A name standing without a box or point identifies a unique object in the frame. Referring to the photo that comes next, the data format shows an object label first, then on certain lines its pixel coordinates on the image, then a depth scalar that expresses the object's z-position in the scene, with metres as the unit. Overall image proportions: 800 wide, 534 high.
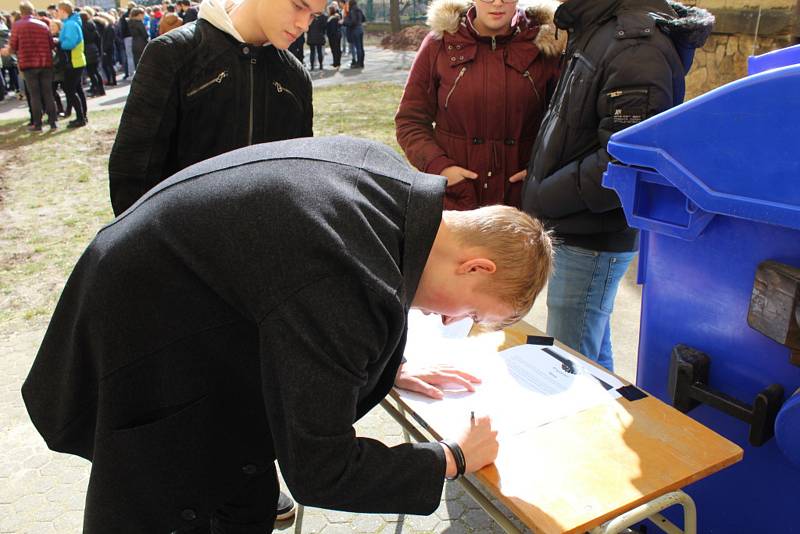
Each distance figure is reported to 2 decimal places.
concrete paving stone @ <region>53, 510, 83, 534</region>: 2.36
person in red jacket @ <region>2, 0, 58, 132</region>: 8.91
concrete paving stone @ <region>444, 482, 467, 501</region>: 2.48
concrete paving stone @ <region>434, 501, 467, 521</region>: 2.38
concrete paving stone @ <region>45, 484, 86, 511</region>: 2.48
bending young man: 1.05
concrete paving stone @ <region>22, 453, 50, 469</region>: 2.71
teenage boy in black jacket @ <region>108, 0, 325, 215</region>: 1.96
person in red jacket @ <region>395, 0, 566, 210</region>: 2.35
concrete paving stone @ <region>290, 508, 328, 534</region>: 2.34
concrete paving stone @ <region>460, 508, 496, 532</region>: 2.34
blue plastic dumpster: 1.24
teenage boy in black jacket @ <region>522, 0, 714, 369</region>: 1.86
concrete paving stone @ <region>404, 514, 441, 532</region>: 2.33
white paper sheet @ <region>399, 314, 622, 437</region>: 1.49
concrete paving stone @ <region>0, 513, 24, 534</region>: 2.36
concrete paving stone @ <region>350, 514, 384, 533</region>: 2.34
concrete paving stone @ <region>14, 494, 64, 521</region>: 2.42
